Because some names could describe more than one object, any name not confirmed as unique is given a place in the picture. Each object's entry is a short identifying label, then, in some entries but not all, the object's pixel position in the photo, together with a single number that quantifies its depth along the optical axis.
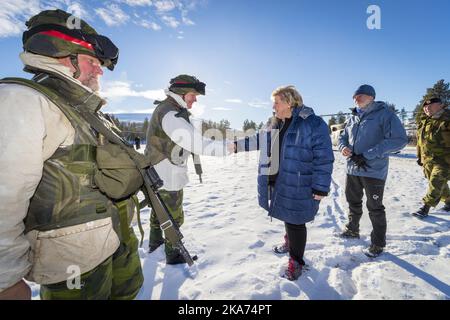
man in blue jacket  3.22
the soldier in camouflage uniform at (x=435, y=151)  4.80
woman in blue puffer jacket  2.63
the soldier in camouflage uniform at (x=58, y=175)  1.08
